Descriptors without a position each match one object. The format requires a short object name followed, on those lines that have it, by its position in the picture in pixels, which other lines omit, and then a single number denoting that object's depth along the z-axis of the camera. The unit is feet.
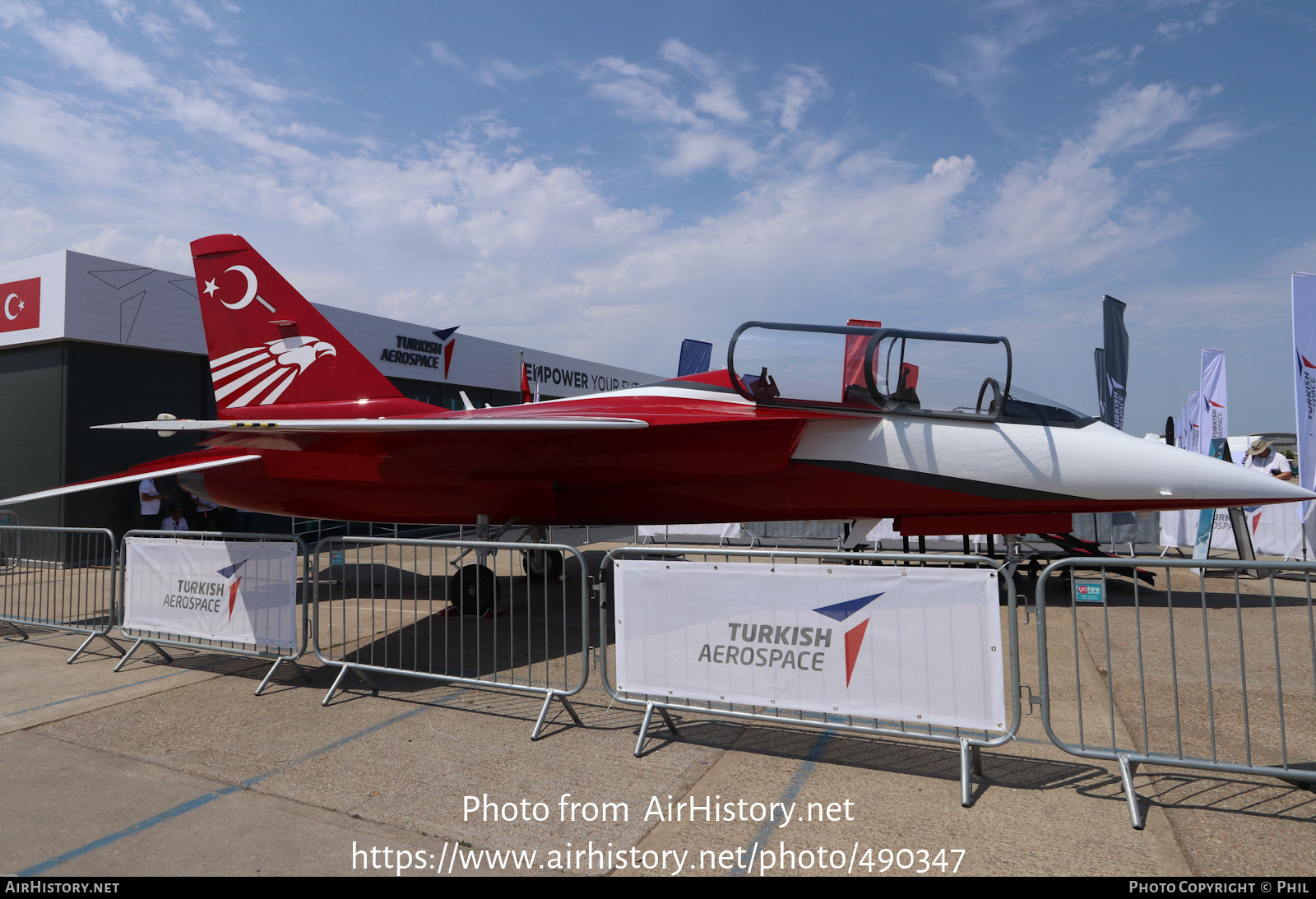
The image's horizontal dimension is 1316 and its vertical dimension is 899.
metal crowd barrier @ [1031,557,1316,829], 11.32
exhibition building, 40.01
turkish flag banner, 40.14
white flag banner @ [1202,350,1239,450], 54.13
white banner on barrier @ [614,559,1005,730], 11.55
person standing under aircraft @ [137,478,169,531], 40.78
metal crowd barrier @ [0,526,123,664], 22.68
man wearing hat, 33.55
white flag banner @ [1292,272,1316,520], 28.84
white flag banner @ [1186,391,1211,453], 53.88
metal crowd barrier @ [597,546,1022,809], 11.19
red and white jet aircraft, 18.01
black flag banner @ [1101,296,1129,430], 45.03
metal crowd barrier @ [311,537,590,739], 16.52
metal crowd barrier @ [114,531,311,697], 17.24
